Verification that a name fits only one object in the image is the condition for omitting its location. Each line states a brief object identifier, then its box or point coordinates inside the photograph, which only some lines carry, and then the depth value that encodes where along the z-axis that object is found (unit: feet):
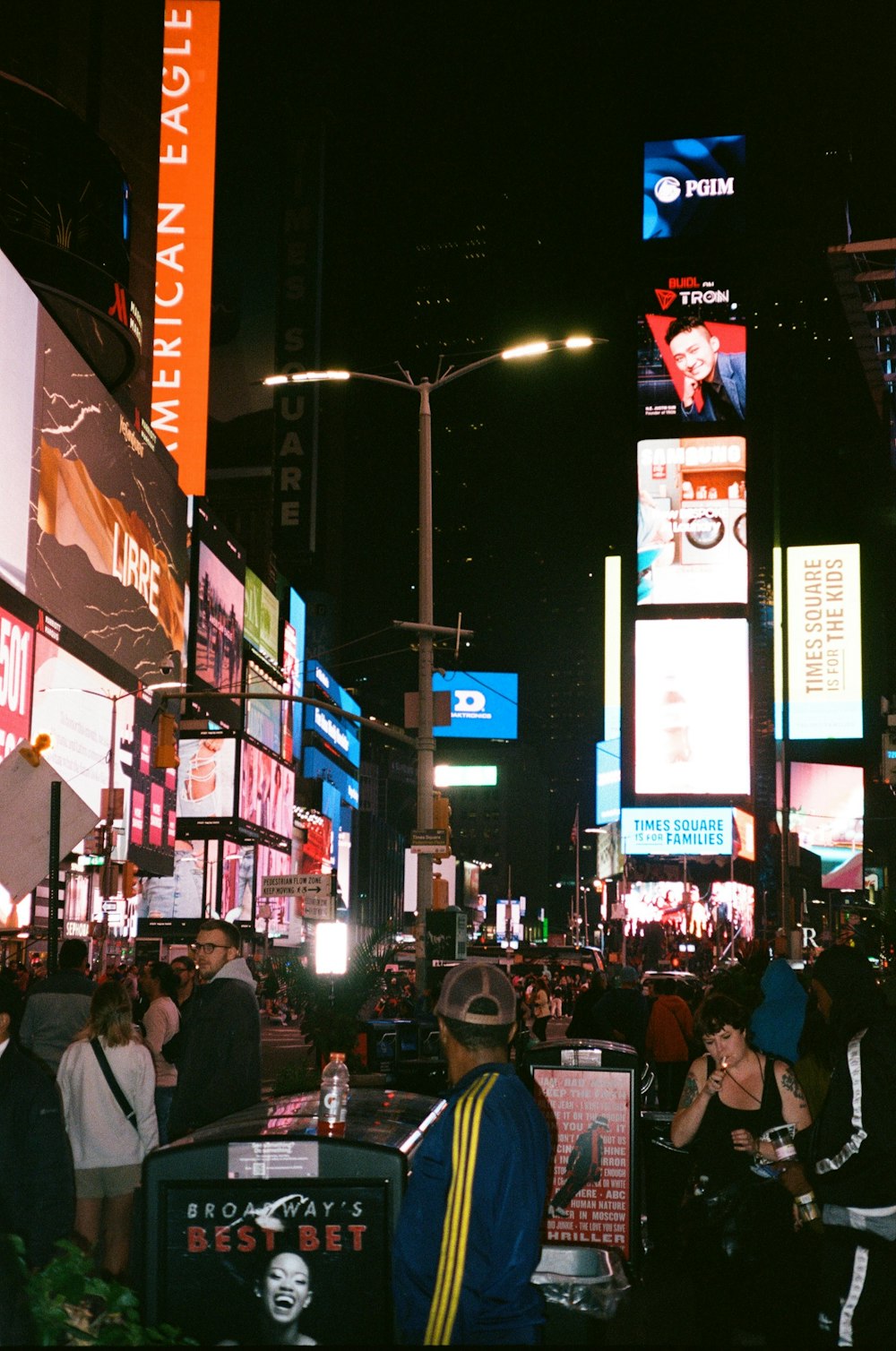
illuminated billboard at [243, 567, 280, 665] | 270.05
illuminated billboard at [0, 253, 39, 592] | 95.45
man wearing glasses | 28.78
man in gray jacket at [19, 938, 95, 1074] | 37.81
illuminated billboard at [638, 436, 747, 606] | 238.27
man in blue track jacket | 14.26
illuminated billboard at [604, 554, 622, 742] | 332.60
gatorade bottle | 19.01
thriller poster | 33.04
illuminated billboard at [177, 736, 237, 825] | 239.50
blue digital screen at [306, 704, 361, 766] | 387.55
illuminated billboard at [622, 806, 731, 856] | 237.66
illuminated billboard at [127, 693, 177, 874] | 151.11
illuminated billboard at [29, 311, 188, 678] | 107.45
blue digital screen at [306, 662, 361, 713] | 380.58
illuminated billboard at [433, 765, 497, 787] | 435.53
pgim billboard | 254.06
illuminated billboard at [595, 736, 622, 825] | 328.08
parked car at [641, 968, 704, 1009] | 73.36
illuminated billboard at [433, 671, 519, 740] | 347.36
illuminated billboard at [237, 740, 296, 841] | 248.73
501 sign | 96.84
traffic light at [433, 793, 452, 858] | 75.42
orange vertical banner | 154.10
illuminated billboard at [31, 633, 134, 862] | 109.50
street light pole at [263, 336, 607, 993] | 70.95
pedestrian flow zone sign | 83.41
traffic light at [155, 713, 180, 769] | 86.33
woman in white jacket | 30.27
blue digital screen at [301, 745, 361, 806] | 388.98
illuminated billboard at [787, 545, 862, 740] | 260.62
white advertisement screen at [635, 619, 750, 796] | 237.66
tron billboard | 244.01
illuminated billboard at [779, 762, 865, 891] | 276.82
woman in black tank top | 22.67
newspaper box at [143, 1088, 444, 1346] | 17.19
